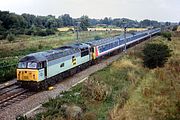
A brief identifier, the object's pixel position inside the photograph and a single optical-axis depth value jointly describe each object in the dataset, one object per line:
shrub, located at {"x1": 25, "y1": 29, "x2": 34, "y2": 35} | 95.15
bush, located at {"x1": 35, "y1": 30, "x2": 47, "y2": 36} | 96.81
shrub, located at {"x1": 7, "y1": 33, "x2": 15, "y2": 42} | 73.56
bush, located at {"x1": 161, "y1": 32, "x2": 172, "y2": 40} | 89.40
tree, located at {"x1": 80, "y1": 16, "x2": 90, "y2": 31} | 128.36
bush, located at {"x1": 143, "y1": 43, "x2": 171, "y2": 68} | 38.88
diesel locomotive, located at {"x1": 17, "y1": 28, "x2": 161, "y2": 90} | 26.33
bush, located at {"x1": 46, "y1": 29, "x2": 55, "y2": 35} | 101.47
